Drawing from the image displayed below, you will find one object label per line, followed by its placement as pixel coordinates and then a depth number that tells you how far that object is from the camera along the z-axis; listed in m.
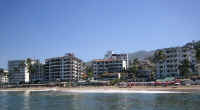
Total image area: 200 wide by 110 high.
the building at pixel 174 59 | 114.19
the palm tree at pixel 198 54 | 97.31
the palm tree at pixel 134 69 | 124.27
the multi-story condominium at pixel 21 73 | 146.50
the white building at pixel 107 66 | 137.62
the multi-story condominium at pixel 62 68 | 137.75
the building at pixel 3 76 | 155.24
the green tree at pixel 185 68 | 102.38
